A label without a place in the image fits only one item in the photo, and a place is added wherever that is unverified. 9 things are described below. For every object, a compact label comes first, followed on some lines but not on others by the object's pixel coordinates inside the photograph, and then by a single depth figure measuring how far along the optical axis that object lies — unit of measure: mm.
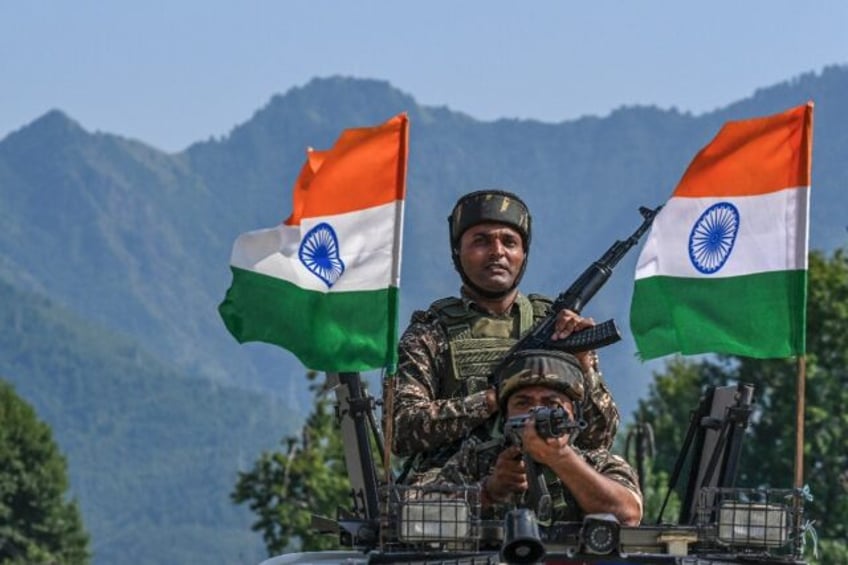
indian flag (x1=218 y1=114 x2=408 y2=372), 15938
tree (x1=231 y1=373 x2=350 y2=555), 77812
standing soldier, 15938
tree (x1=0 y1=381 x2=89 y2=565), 116562
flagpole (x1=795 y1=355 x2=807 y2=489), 14922
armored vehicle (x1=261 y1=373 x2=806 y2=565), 13555
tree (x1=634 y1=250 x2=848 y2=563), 67125
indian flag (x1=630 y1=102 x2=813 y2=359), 16344
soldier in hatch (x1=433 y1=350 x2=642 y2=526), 14008
